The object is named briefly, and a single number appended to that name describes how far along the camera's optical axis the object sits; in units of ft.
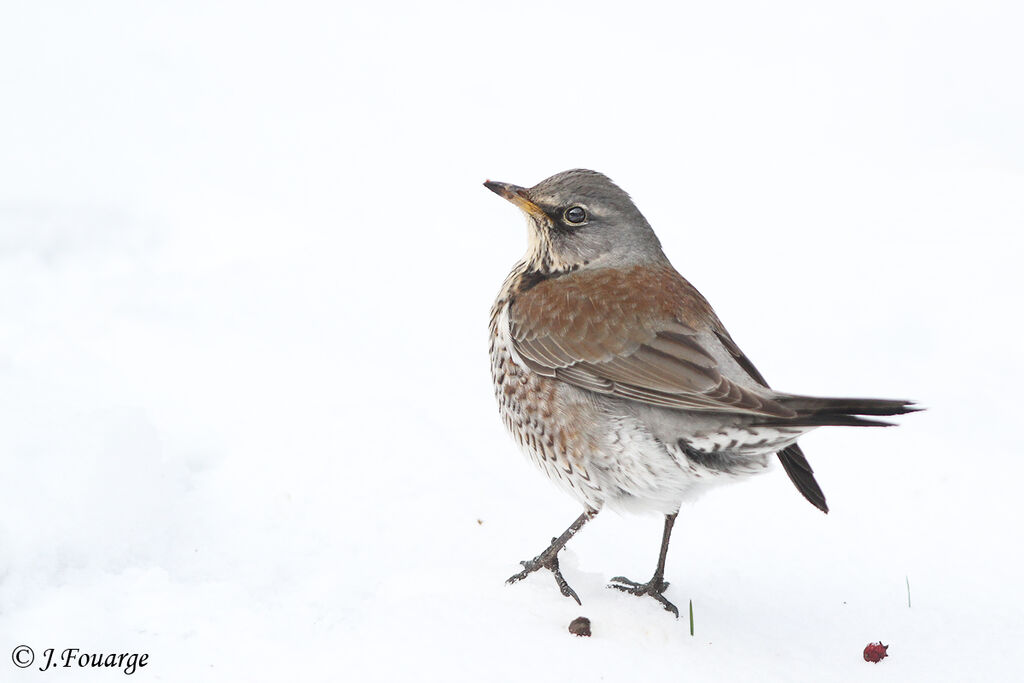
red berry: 29.40
